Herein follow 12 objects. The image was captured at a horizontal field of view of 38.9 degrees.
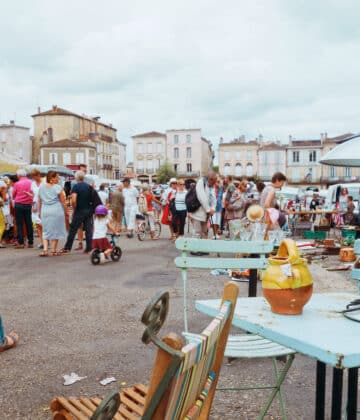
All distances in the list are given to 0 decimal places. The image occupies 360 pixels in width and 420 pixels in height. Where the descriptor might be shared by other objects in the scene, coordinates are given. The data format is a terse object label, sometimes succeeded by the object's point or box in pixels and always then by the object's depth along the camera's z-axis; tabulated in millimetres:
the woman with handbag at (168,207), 14408
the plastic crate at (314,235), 14242
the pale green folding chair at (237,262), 2879
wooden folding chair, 1197
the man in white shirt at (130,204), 14906
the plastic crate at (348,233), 13383
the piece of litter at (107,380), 3844
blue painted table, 1857
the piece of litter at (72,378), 3869
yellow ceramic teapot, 2314
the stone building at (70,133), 88000
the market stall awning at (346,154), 7263
